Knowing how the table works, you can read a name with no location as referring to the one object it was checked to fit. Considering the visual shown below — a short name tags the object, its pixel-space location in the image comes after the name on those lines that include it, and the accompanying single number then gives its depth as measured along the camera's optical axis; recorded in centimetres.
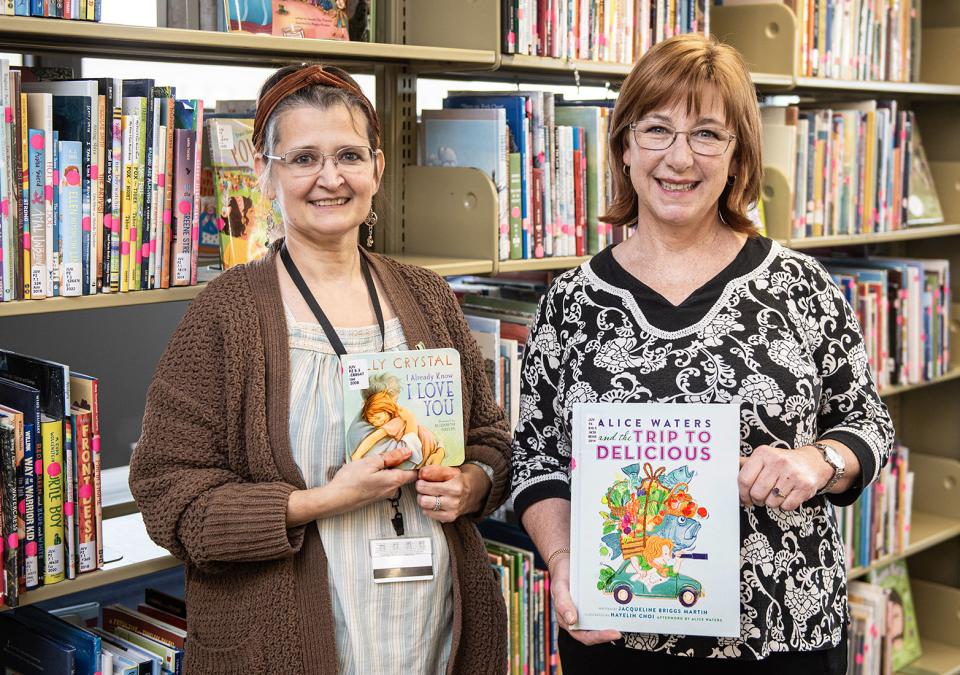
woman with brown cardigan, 163
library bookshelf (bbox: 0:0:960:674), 194
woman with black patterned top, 162
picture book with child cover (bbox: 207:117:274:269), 198
